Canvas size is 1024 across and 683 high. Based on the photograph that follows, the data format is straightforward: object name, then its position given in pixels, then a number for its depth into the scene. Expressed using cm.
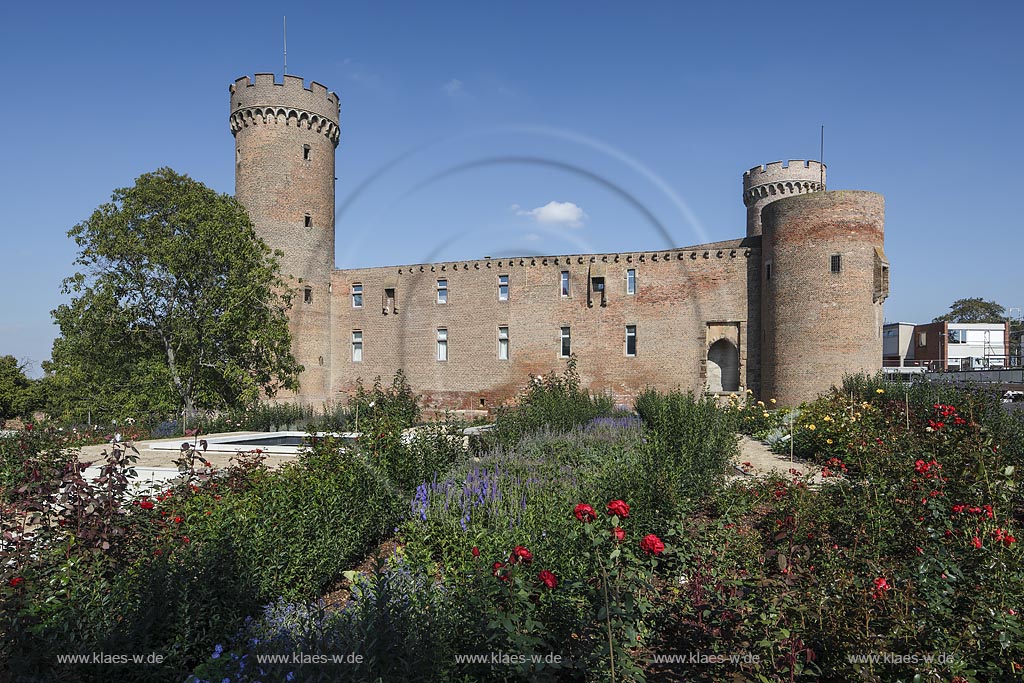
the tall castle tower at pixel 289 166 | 2734
